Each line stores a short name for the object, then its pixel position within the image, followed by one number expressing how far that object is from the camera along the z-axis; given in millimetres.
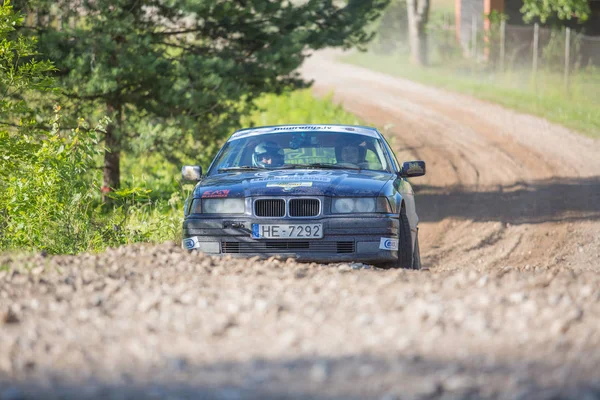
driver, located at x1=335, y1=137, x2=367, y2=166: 18750
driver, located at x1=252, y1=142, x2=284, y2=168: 18672
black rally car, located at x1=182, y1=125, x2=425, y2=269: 15961
